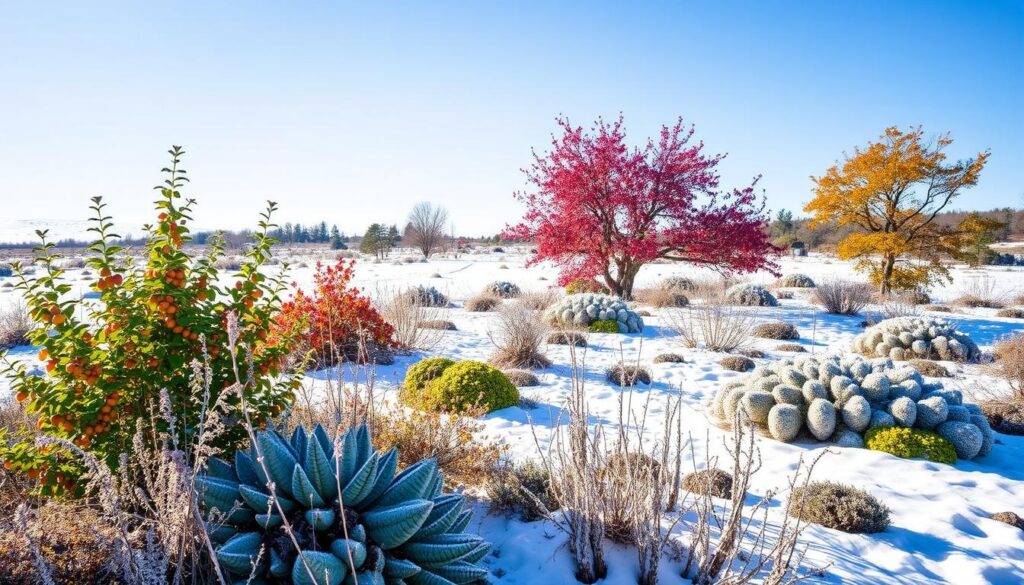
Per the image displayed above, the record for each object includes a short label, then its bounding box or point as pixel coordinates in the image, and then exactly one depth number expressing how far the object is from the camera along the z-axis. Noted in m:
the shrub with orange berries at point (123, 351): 2.49
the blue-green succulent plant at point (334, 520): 1.84
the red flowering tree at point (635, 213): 12.22
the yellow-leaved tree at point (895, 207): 13.88
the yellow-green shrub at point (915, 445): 4.52
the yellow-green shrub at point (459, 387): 5.37
